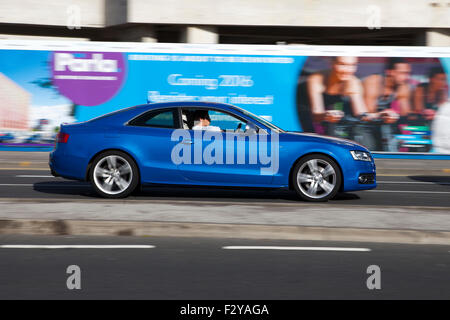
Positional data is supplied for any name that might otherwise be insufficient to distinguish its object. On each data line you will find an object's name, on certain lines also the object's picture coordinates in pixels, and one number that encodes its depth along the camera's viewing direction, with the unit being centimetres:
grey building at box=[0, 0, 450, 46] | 2534
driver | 1070
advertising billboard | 1886
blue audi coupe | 1051
